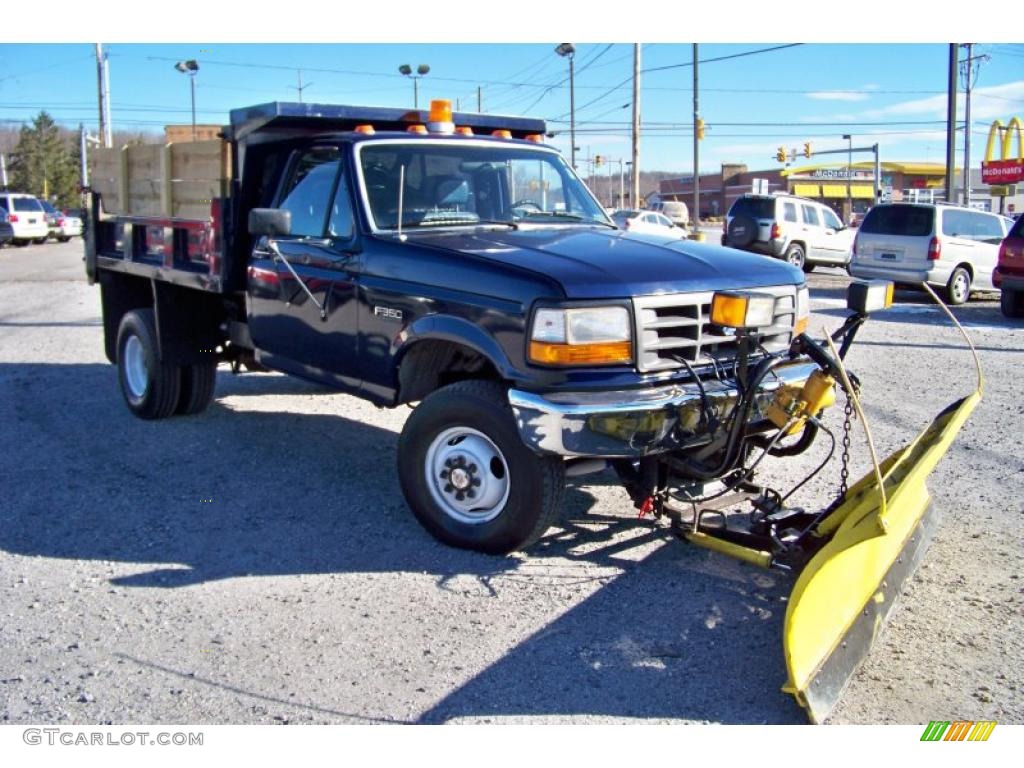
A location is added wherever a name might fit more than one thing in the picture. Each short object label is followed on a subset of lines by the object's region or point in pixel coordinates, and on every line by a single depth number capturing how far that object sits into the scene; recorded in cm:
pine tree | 7206
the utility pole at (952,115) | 2573
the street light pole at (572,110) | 4497
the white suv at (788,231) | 2281
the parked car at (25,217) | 3491
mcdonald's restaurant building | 7750
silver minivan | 1666
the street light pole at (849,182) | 5232
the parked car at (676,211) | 4367
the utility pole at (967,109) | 3528
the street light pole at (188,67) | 3271
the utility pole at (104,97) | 3950
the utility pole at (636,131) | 3044
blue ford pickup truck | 425
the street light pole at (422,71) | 2149
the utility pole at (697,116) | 3588
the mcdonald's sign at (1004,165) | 3831
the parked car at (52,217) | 3788
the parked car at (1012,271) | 1372
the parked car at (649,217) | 2849
